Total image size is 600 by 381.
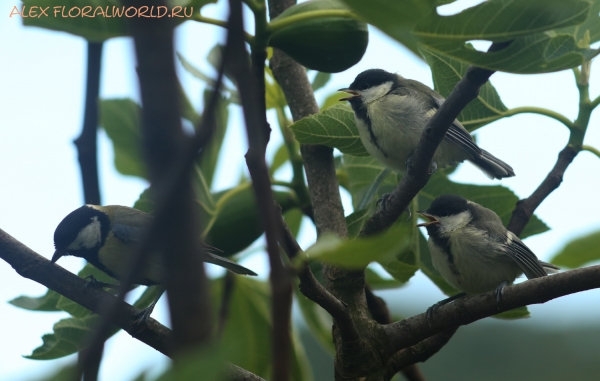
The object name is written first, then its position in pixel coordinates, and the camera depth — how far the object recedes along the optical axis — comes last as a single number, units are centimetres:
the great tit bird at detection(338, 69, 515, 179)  543
